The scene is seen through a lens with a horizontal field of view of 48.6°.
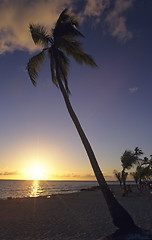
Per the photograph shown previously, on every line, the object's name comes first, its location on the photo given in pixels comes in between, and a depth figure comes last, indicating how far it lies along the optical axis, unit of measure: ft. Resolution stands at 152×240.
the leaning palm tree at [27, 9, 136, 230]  34.91
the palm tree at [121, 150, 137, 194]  88.89
